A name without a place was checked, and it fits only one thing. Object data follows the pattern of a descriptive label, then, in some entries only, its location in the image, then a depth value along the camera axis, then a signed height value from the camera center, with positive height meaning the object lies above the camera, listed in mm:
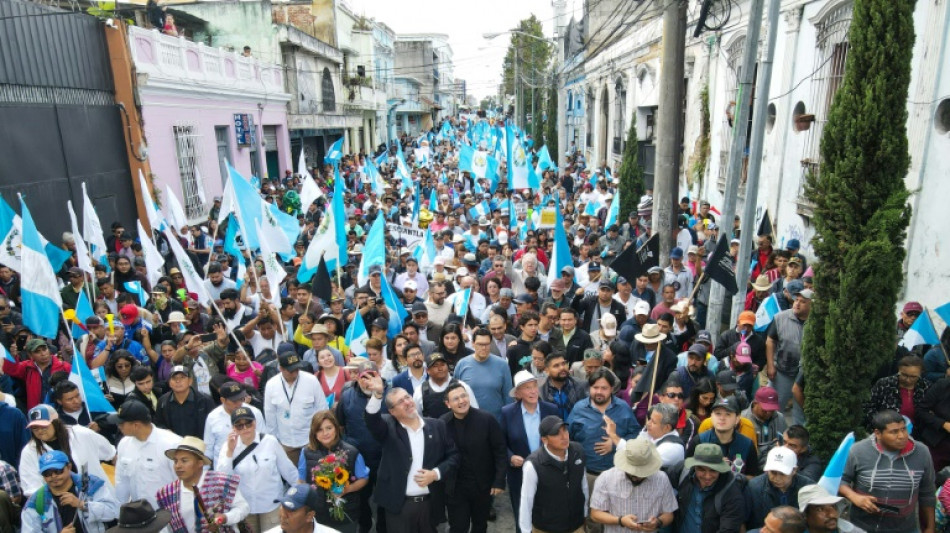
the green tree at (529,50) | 45206 +4360
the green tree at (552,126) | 33906 -699
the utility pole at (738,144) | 6707 -369
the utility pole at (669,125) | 8805 -202
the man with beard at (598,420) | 4879 -2265
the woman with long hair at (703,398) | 5069 -2179
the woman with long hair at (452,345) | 6156 -2125
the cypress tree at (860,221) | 4996 -883
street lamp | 46344 +1105
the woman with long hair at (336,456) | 4484 -2316
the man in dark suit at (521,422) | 4852 -2259
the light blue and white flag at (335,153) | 16781 -909
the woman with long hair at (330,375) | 5777 -2243
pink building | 15258 +239
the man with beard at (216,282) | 8734 -2141
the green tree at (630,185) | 14117 -1552
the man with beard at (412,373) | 5613 -2176
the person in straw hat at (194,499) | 4121 -2346
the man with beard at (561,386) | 5320 -2191
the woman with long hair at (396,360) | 6059 -2281
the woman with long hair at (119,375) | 5957 -2270
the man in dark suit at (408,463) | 4496 -2359
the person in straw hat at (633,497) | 4027 -2347
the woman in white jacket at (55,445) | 4512 -2219
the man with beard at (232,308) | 7578 -2152
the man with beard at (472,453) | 4727 -2404
